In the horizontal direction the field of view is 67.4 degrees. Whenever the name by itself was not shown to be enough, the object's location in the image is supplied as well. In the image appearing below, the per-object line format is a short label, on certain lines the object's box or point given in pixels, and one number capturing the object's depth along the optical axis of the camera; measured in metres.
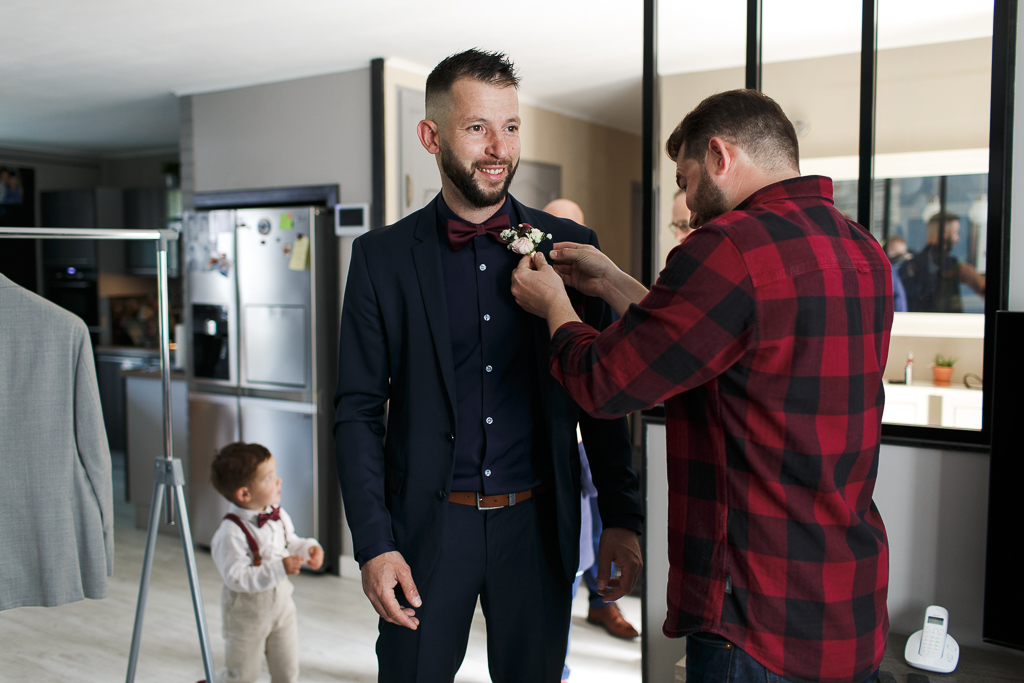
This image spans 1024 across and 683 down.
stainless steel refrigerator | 3.98
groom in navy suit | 1.35
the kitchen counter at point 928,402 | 4.10
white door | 3.92
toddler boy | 2.56
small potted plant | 4.29
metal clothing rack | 2.15
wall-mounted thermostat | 3.89
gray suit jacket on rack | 1.96
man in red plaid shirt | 1.05
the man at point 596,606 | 3.23
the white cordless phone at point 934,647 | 1.81
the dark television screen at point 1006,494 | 1.74
